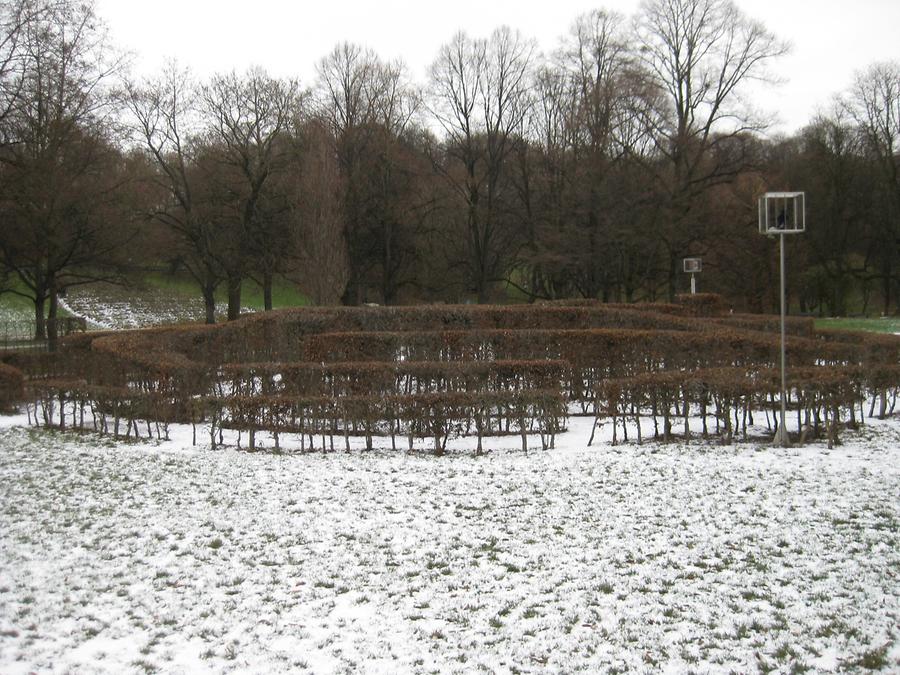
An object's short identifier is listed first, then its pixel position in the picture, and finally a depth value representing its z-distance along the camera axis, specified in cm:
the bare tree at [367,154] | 3794
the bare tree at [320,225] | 3100
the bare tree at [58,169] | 2492
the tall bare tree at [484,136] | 3962
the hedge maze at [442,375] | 1138
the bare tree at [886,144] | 4091
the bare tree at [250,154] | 3634
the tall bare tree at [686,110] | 3650
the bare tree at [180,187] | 3569
